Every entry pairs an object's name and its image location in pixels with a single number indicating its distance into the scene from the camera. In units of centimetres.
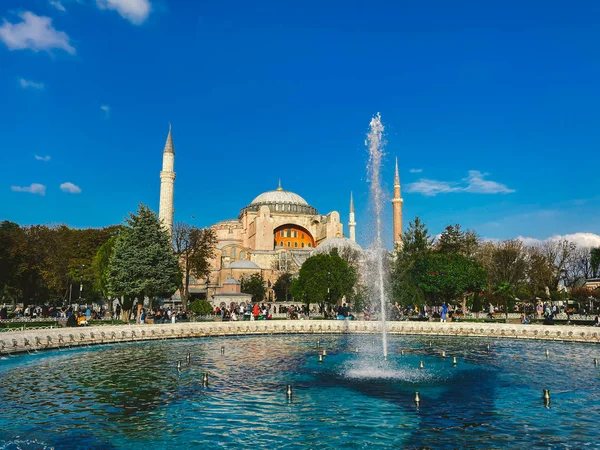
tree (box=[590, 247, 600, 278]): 4434
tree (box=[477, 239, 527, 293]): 4372
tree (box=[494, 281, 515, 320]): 3671
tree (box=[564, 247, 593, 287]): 5366
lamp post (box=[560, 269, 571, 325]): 3481
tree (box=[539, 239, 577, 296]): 4678
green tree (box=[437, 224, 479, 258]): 4162
